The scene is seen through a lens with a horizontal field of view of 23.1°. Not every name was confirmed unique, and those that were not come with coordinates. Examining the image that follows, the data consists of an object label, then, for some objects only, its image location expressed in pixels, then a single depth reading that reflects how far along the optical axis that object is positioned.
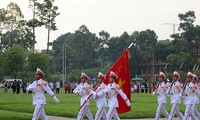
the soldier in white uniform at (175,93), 19.26
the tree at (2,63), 68.50
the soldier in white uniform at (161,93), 19.54
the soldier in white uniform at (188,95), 18.95
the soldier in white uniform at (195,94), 19.20
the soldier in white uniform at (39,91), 17.26
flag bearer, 16.76
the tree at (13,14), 85.56
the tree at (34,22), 83.21
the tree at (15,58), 73.00
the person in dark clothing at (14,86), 61.01
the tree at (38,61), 75.25
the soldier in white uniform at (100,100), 17.56
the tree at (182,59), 102.19
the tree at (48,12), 85.56
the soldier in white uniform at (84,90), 18.78
